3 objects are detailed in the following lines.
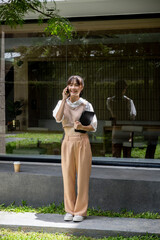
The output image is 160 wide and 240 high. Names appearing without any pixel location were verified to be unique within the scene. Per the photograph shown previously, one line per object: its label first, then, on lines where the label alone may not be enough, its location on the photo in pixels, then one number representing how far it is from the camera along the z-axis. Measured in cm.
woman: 416
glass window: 685
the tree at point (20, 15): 423
